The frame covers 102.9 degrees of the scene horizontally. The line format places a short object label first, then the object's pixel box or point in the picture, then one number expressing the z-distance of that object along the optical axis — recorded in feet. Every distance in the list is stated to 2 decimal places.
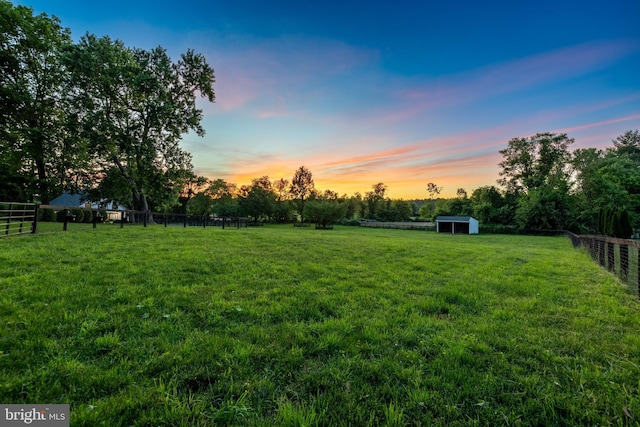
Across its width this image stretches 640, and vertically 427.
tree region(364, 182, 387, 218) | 254.47
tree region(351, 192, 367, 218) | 252.34
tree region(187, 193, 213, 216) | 200.03
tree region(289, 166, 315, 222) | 224.53
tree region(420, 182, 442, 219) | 287.69
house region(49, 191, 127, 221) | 124.77
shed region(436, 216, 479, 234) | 139.13
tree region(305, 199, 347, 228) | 161.27
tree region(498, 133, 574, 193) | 142.92
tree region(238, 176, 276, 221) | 192.34
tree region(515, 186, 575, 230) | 127.44
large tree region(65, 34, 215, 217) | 59.31
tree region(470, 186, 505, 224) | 151.70
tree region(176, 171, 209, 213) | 171.42
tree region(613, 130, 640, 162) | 157.99
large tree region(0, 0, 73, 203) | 61.00
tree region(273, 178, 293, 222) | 205.98
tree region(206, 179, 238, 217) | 197.67
